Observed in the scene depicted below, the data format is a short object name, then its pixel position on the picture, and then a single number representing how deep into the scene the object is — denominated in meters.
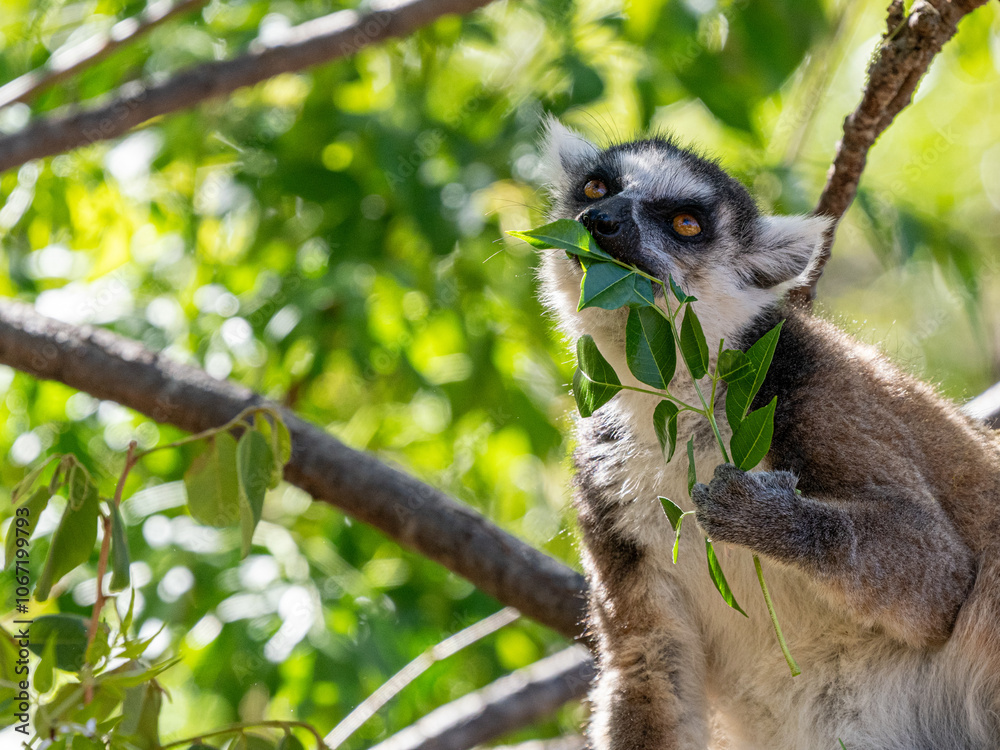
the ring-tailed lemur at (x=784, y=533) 5.61
